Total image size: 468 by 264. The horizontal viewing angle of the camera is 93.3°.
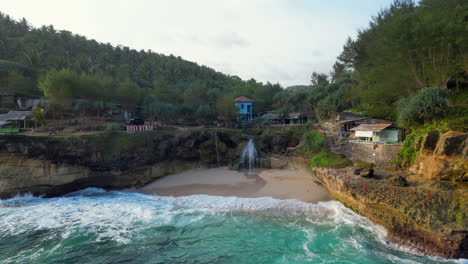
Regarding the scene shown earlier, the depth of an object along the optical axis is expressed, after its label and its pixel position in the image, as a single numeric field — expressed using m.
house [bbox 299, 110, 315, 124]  47.12
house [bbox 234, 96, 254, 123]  53.10
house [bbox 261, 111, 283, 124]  49.44
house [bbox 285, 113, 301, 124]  47.85
